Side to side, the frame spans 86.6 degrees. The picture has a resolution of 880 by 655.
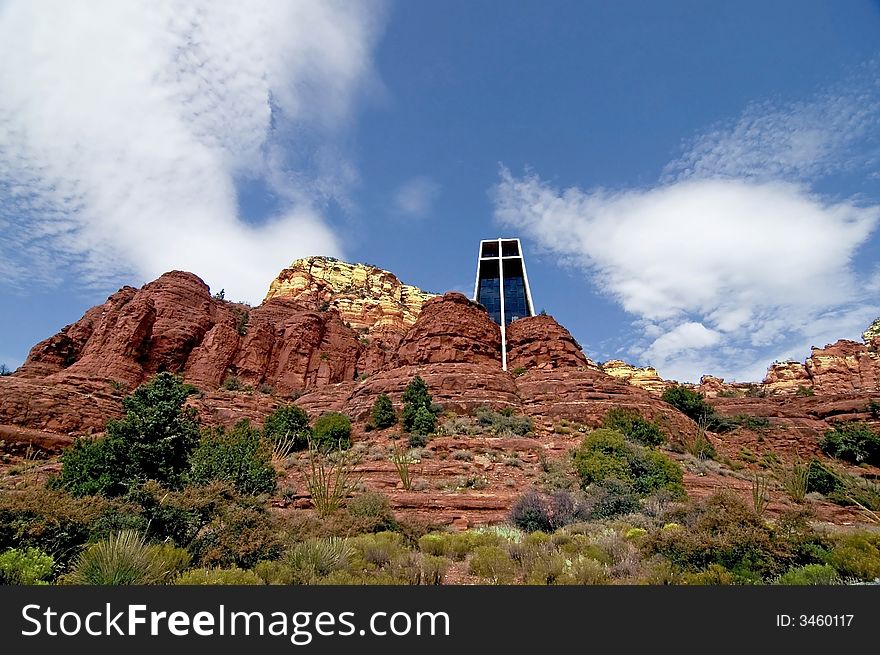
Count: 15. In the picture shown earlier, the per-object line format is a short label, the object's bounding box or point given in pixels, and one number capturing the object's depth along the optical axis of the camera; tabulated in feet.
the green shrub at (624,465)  61.67
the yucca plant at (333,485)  51.55
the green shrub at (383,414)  104.12
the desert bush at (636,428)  92.79
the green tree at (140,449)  49.06
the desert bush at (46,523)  24.77
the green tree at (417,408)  96.99
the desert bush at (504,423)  96.48
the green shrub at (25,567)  21.48
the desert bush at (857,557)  25.41
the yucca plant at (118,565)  22.36
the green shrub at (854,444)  105.40
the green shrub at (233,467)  55.93
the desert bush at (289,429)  101.45
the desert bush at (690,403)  131.54
